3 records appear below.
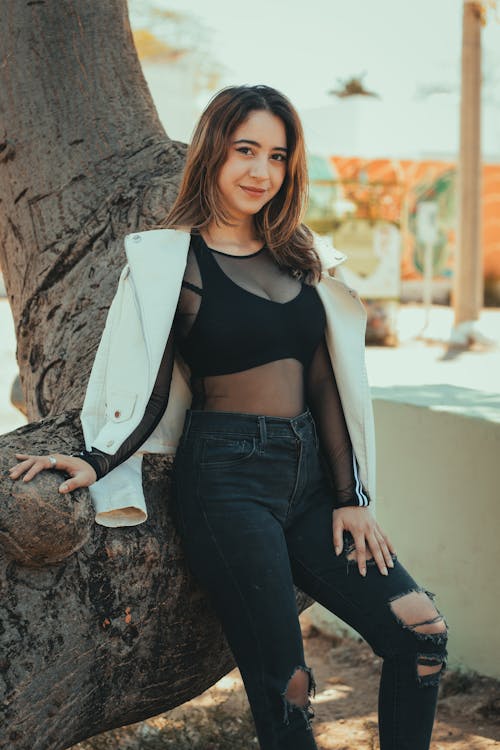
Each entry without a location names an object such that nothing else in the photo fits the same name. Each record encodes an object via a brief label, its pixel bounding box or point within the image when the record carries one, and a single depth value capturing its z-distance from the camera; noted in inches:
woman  91.1
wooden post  522.0
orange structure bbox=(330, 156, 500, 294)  811.4
